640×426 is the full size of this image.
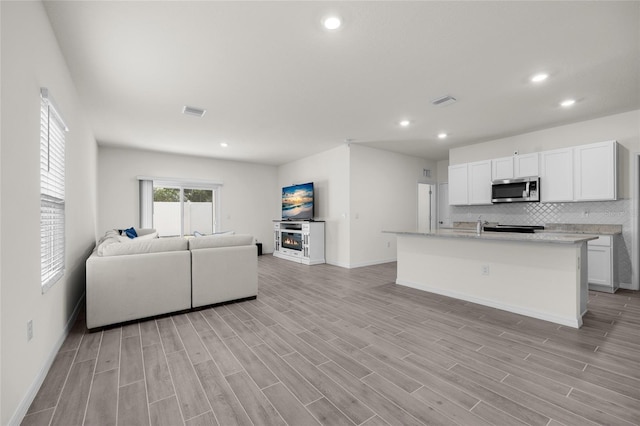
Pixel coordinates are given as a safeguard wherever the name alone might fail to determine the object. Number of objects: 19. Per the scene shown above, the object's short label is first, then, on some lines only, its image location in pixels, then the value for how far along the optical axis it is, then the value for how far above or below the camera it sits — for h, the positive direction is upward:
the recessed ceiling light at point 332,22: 2.13 +1.47
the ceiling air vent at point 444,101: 3.57 +1.46
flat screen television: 6.80 +0.27
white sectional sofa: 2.83 -0.72
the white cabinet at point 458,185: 5.84 +0.58
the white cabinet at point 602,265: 4.04 -0.78
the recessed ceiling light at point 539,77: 2.97 +1.46
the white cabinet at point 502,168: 5.16 +0.83
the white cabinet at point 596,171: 4.06 +0.61
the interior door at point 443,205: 7.55 +0.19
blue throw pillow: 5.08 -0.38
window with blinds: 2.08 +0.16
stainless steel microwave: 4.78 +0.39
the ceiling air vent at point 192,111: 3.90 +1.45
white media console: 6.38 -0.70
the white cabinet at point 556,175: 4.48 +0.61
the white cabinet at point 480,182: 5.46 +0.60
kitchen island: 2.90 -0.72
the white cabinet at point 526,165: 4.83 +0.83
